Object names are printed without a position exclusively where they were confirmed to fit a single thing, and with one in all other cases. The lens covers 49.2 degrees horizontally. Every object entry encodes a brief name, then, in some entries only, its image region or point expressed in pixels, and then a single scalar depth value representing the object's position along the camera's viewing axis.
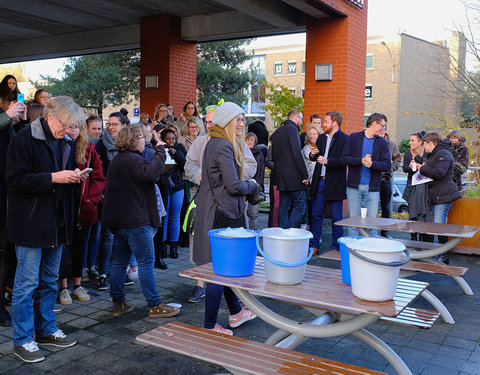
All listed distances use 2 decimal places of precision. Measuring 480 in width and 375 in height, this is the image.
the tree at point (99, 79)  22.41
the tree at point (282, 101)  17.38
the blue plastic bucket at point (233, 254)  3.08
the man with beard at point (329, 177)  7.62
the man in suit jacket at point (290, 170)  7.80
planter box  8.35
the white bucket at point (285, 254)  2.89
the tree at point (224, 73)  22.61
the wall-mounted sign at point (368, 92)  43.74
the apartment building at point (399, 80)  43.22
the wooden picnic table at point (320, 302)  2.72
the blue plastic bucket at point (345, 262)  2.93
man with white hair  3.87
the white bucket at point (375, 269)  2.61
